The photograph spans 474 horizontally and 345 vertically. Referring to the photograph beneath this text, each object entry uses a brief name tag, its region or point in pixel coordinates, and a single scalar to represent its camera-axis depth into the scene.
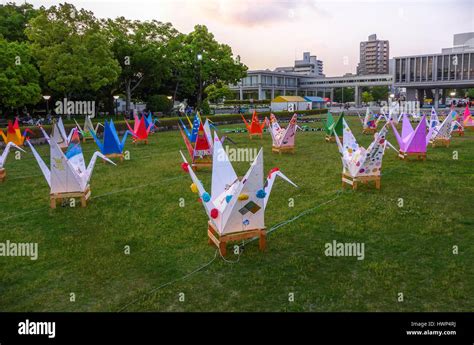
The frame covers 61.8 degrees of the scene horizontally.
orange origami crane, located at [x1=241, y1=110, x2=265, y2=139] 19.69
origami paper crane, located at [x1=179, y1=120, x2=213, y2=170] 11.98
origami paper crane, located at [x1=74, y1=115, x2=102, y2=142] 19.19
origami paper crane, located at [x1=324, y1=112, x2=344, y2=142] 17.03
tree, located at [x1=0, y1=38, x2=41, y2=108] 21.48
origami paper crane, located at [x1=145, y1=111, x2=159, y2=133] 22.11
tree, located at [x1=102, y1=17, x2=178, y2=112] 32.31
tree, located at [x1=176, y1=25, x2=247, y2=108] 39.19
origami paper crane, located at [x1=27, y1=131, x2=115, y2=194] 7.75
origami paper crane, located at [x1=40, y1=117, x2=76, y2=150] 15.86
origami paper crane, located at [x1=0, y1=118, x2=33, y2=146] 16.69
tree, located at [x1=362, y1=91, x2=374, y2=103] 86.00
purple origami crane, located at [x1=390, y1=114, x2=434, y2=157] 12.17
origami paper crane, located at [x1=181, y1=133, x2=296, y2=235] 5.62
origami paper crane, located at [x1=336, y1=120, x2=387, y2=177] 8.79
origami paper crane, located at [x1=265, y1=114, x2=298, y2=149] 14.20
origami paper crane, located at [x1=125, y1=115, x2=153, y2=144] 18.25
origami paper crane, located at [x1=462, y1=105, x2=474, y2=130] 22.83
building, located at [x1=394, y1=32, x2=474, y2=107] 57.53
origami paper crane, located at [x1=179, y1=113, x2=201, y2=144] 13.45
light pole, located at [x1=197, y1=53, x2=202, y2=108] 38.18
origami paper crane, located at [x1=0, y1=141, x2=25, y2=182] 10.74
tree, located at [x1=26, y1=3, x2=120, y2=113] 24.94
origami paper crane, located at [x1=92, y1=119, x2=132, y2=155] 13.69
